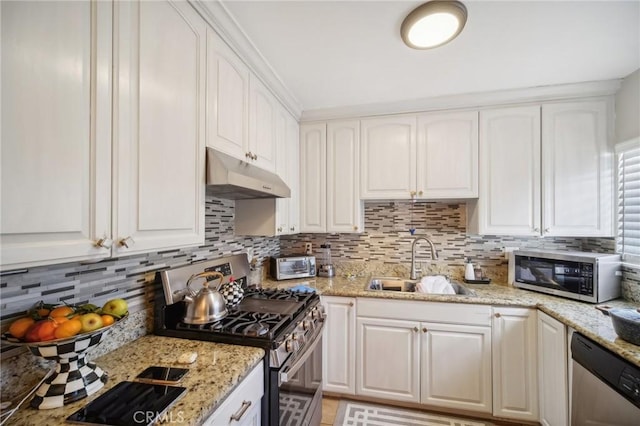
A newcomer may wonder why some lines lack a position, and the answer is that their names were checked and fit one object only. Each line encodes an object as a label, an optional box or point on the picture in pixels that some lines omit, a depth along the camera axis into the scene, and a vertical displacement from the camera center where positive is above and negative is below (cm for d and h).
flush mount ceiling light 121 +95
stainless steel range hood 124 +18
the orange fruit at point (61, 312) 80 -31
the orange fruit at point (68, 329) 75 -34
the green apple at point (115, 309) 92 -34
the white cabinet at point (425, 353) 184 -102
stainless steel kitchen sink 236 -64
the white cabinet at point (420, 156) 219 +50
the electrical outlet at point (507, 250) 230 -31
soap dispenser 223 -50
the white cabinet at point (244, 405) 85 -69
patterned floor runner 183 -146
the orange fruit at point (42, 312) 82 -32
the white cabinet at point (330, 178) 242 +34
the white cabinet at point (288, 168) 208 +39
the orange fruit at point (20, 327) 75 -33
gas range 115 -57
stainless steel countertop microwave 169 -41
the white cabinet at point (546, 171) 196 +34
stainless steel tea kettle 126 -46
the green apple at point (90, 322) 80 -34
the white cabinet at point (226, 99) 129 +62
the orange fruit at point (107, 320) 84 -35
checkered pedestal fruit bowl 74 -49
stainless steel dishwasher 105 -77
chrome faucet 221 -37
